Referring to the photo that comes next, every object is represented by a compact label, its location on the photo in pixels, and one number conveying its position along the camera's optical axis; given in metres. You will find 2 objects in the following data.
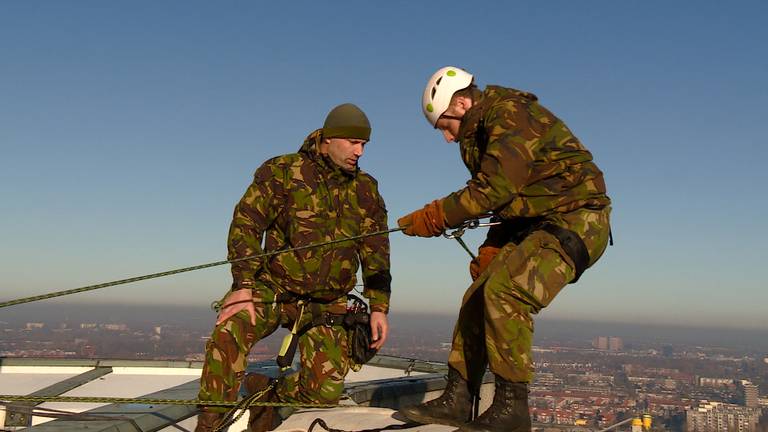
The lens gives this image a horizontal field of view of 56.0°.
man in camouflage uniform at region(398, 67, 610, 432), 4.54
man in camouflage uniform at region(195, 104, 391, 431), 6.27
